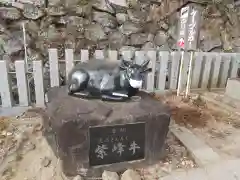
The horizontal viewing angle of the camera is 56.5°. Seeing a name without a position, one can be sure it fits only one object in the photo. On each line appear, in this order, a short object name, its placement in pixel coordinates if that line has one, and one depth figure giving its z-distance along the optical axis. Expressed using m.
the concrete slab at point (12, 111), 2.97
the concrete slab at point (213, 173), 1.89
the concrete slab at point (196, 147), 2.10
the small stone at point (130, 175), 1.83
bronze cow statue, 1.95
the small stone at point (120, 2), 4.86
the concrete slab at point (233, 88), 3.48
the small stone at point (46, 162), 2.01
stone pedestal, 1.76
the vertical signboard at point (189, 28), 3.23
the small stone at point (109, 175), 1.80
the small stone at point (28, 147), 2.22
